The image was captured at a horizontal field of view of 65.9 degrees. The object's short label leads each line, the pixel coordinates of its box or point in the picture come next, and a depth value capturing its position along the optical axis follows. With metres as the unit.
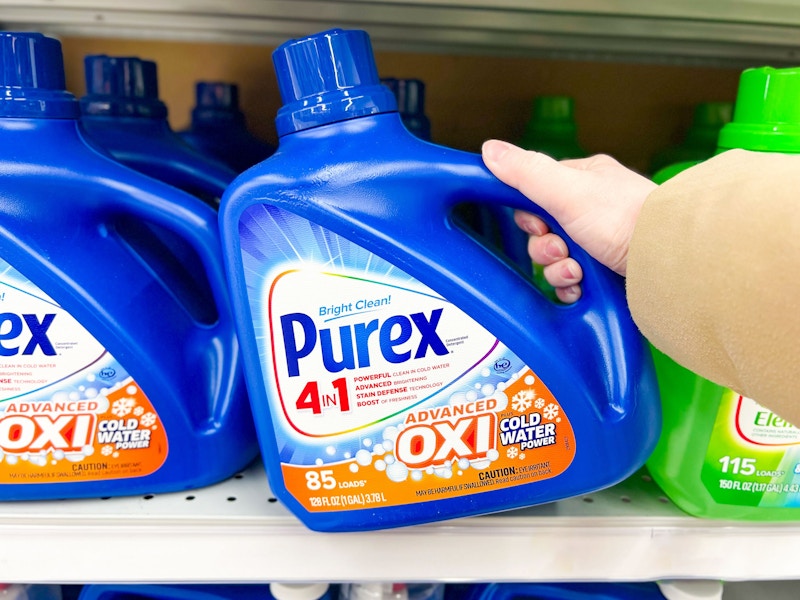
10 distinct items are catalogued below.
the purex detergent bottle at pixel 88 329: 0.50
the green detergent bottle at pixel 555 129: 0.75
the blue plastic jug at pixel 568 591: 0.68
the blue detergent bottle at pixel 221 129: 0.75
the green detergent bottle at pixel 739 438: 0.50
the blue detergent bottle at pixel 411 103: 0.65
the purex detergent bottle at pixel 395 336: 0.48
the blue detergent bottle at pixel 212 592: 0.62
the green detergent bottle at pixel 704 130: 0.78
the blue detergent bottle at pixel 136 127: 0.63
